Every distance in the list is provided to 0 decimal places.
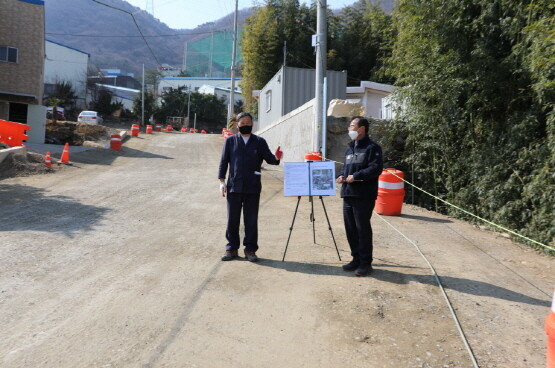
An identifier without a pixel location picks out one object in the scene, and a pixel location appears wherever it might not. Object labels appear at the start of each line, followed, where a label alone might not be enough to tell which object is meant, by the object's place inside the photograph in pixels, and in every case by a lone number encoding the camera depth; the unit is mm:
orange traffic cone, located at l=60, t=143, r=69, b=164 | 14328
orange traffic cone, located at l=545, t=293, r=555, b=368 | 2529
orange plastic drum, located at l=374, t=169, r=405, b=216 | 8844
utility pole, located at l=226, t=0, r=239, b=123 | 33781
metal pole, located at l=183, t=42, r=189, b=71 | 121550
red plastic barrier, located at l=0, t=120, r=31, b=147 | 14070
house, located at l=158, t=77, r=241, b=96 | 72938
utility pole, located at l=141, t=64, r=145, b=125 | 48894
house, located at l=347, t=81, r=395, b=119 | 22766
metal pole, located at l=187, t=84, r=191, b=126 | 54156
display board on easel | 5832
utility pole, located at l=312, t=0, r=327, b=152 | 12352
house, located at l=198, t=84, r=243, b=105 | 62781
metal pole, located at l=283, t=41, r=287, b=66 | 28092
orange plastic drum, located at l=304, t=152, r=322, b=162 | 11211
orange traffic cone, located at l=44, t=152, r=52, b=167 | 13251
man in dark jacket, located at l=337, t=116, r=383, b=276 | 5070
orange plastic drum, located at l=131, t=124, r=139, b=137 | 27922
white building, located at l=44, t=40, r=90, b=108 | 53969
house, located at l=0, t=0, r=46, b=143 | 23112
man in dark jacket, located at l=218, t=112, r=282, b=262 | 5574
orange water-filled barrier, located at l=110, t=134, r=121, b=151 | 19672
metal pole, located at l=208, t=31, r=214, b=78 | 111875
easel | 5766
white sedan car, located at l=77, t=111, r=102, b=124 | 35450
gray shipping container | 20359
